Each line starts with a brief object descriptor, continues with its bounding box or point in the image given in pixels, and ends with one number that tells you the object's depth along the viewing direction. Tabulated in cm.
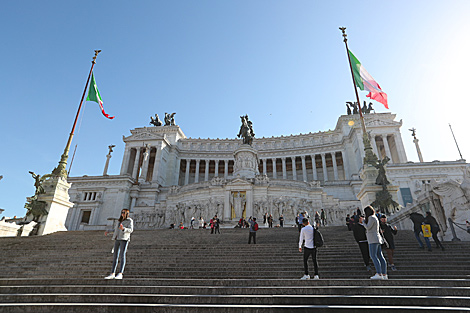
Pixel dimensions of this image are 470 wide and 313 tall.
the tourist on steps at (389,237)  746
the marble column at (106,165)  4808
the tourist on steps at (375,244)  621
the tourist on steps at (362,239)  732
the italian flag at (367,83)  1862
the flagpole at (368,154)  1761
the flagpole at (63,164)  1884
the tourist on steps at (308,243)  675
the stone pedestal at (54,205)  1792
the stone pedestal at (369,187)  1671
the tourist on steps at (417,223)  915
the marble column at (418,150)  4628
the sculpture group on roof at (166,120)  6425
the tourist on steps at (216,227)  1680
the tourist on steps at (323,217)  2247
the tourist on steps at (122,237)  690
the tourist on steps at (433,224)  874
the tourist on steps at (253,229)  1192
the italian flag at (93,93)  2184
